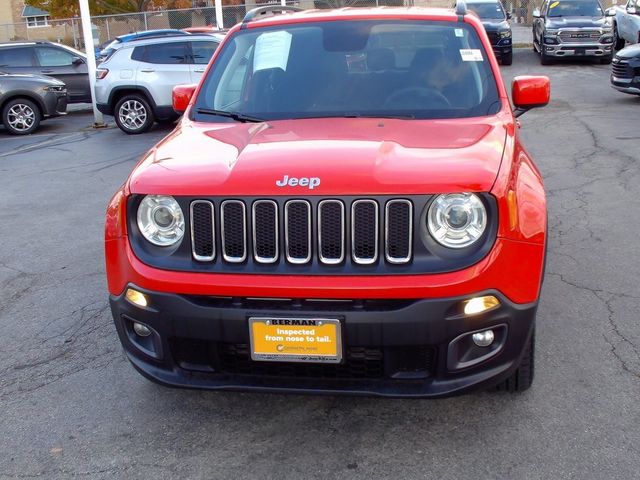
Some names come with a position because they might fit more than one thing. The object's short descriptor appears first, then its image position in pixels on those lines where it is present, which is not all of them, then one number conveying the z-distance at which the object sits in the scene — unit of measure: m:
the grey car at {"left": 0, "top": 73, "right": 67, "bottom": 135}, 14.34
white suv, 14.03
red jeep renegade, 2.98
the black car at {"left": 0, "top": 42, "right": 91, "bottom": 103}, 17.25
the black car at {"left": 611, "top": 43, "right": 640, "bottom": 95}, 12.82
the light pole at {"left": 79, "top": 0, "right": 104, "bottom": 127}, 14.92
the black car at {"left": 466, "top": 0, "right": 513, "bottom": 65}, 20.58
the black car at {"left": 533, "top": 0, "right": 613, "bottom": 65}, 20.02
